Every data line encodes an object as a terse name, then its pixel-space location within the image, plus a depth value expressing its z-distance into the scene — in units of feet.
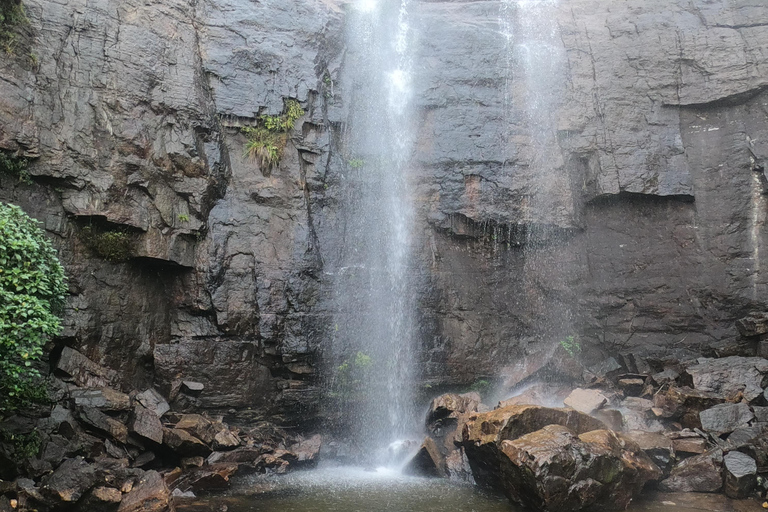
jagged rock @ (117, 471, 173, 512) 23.26
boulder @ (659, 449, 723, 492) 26.35
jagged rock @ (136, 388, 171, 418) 31.05
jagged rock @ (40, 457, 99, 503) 22.50
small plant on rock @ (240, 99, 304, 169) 39.11
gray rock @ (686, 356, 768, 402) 32.24
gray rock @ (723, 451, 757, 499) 25.41
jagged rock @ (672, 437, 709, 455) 28.63
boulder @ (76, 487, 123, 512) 23.06
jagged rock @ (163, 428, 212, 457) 28.73
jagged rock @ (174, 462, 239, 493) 27.17
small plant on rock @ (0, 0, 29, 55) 31.99
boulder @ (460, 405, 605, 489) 26.05
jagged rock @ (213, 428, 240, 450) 30.50
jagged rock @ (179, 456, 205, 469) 28.84
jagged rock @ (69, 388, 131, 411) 28.35
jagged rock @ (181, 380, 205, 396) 32.94
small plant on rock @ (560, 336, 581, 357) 41.75
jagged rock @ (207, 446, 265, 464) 29.76
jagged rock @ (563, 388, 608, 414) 32.95
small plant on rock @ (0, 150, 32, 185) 30.09
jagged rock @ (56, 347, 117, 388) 29.37
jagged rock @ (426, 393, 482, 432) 35.09
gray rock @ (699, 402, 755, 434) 29.53
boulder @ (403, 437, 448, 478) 31.17
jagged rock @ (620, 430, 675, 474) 27.32
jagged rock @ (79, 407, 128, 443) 27.71
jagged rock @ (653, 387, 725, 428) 31.46
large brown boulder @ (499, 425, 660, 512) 23.06
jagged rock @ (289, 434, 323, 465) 32.86
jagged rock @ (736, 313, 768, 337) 36.06
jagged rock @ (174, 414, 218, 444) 30.14
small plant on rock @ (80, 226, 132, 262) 32.71
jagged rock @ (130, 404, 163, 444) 28.40
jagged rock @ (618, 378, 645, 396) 37.65
